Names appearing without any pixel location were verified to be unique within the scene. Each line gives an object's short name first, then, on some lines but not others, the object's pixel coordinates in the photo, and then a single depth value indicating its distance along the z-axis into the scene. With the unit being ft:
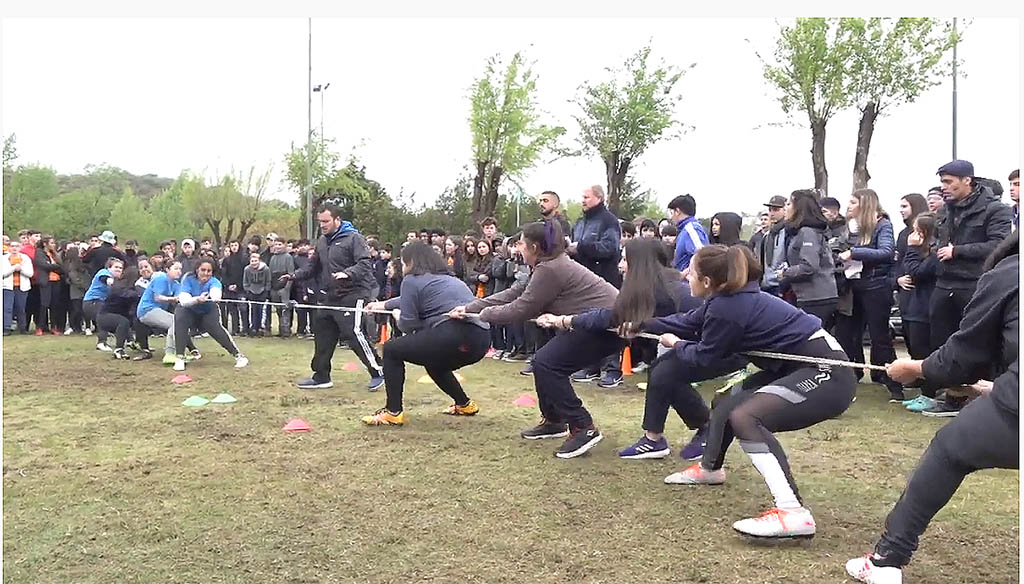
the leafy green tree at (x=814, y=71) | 72.84
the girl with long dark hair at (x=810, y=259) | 24.08
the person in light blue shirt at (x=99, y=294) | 40.86
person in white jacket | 46.88
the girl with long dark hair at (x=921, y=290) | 23.53
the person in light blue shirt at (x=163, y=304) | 36.27
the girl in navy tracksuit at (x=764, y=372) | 13.94
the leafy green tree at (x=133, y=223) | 191.42
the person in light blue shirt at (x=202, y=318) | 35.04
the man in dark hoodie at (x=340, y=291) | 28.48
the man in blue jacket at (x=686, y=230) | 27.09
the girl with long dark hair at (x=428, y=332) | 21.86
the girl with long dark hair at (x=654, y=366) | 18.01
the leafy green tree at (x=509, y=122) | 108.78
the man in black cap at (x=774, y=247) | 25.62
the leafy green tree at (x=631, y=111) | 97.66
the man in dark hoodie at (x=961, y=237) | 20.72
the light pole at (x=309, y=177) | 114.93
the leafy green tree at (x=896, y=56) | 72.28
